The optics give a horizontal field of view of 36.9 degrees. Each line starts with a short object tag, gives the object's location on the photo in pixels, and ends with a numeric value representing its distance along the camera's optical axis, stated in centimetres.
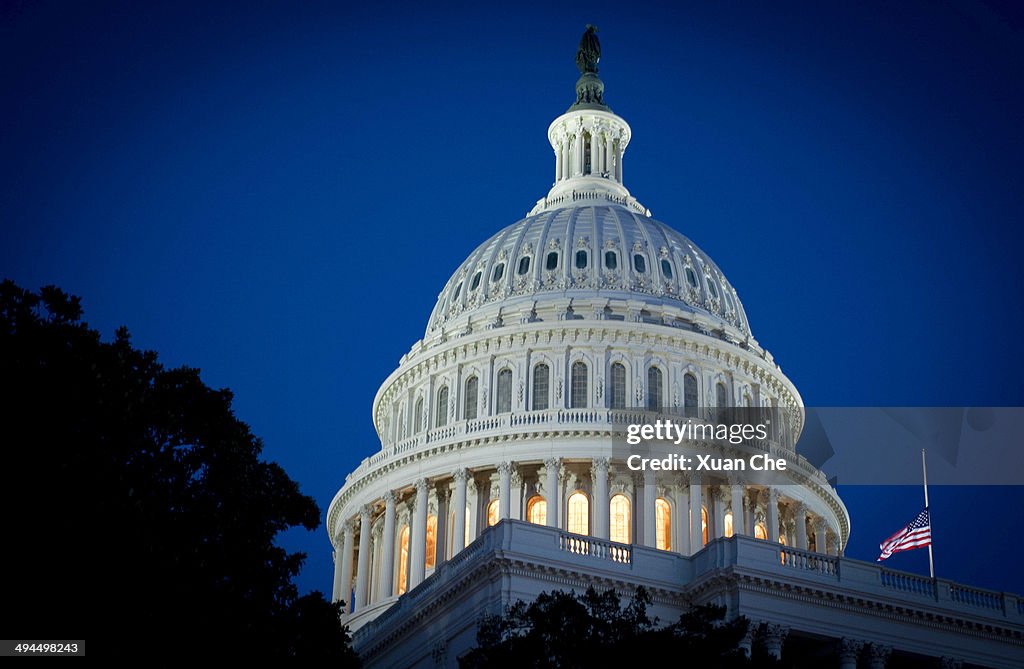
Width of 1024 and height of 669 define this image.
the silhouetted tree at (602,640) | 3875
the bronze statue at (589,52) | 11531
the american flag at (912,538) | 6481
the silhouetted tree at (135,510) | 3506
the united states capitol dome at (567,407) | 7975
